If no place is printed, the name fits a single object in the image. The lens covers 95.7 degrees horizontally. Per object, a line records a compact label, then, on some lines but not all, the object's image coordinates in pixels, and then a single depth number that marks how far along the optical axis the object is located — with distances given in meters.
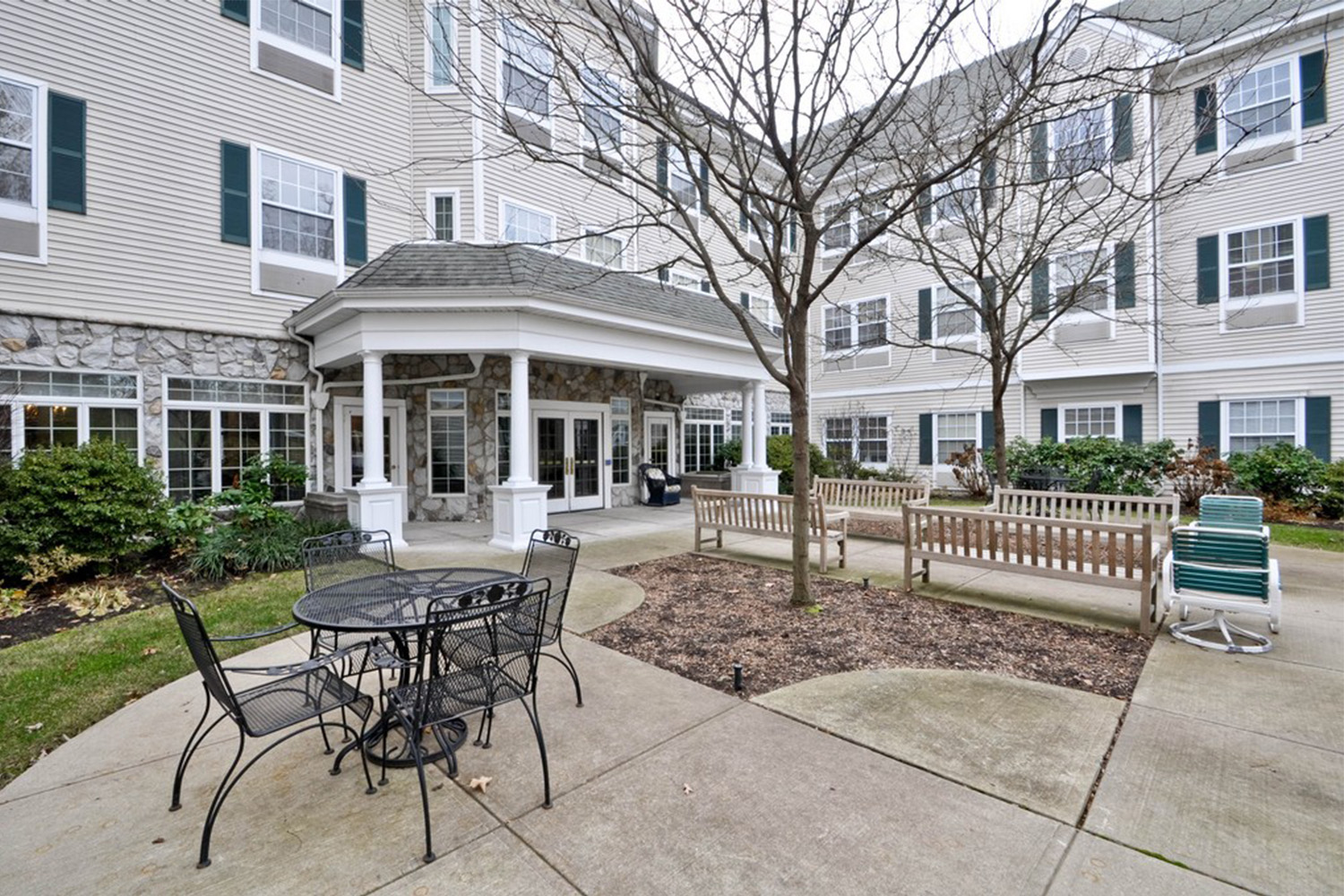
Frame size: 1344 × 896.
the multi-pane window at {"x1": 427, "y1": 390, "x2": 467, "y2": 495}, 11.39
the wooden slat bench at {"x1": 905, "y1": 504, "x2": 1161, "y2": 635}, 4.90
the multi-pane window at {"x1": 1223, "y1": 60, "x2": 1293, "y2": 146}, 12.25
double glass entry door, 12.27
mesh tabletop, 2.88
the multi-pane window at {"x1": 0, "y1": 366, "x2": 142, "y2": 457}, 7.82
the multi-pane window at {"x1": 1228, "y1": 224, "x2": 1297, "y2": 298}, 12.49
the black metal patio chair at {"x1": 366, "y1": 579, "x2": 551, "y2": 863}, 2.62
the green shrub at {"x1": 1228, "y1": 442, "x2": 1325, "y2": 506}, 11.07
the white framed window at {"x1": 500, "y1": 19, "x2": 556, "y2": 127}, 10.95
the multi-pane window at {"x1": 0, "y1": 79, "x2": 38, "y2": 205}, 7.85
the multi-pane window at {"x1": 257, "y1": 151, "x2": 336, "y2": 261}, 9.91
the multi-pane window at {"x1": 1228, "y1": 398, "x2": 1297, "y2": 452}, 12.48
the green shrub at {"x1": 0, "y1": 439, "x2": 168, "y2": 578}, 6.40
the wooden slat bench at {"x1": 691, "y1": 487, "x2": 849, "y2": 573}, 7.24
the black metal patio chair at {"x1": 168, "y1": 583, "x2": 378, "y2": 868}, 2.37
